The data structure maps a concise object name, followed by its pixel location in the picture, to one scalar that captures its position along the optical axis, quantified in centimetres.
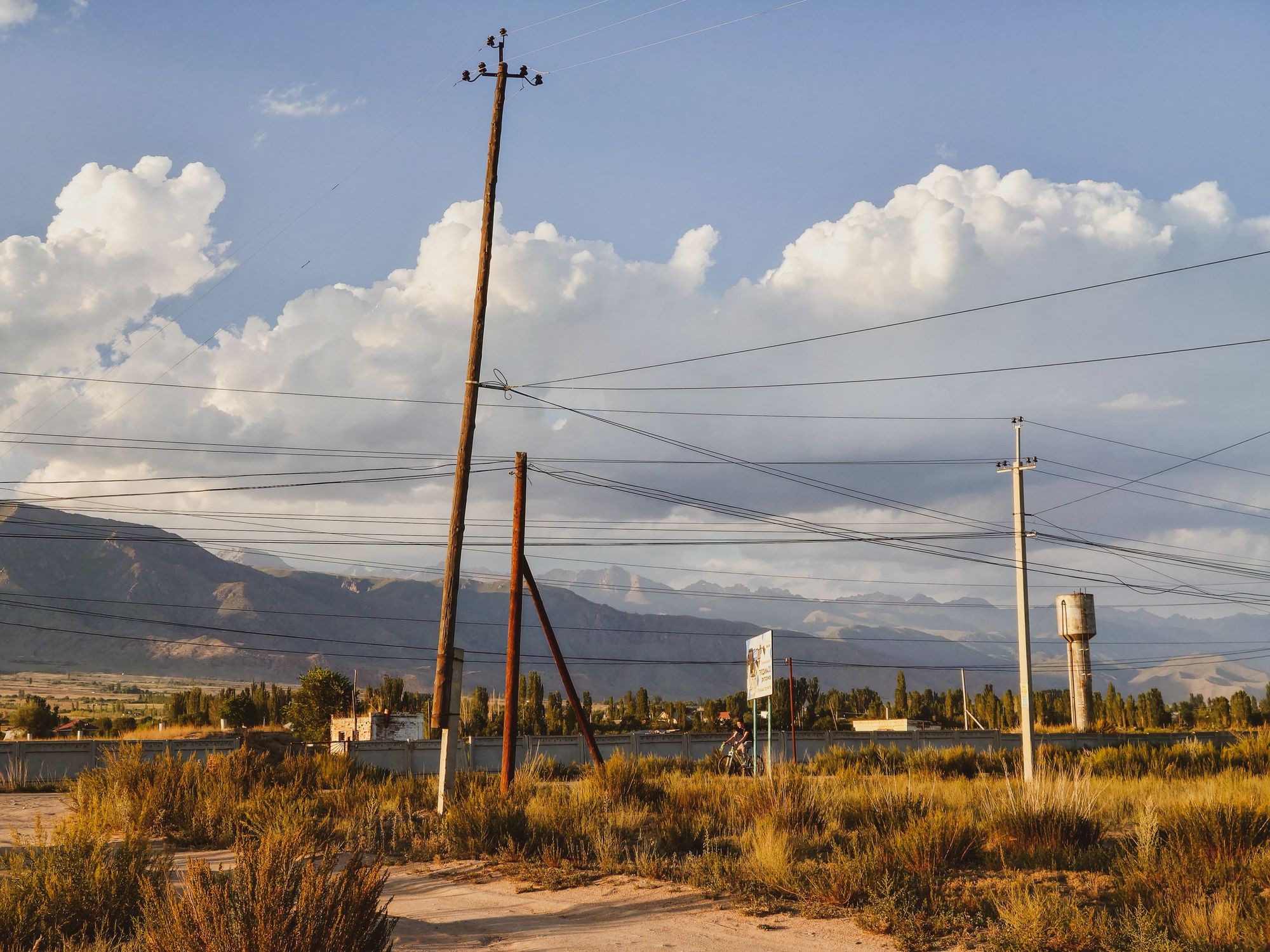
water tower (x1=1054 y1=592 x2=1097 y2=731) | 6256
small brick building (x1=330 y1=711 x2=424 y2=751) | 6538
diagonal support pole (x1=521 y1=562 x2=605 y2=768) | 2213
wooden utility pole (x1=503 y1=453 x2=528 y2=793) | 2112
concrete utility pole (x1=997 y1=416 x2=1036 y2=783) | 3316
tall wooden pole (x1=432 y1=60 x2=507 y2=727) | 2162
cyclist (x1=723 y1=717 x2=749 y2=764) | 3100
